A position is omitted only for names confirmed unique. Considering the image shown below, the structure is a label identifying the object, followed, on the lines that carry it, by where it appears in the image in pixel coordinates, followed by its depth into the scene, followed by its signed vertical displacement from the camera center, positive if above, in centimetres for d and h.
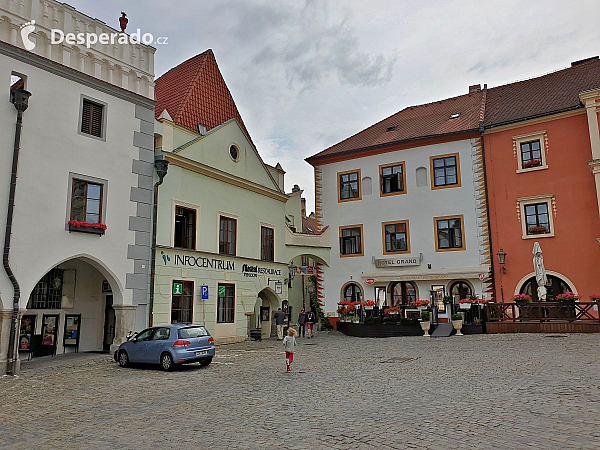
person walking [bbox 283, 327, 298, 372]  1447 -100
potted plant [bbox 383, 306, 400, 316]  2636 -9
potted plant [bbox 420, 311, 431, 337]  2462 -61
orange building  2589 +619
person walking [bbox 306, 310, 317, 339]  2708 -62
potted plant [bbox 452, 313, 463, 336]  2383 -63
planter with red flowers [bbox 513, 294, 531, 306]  2275 +33
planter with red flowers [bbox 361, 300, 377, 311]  2767 +28
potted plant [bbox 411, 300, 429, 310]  2562 +23
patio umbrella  2359 +163
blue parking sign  2341 +84
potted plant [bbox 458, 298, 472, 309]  2444 +20
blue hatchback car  1587 -108
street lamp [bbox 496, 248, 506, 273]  2744 +261
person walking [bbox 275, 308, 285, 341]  2628 -43
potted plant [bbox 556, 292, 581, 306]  2197 +34
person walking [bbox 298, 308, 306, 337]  2791 -68
